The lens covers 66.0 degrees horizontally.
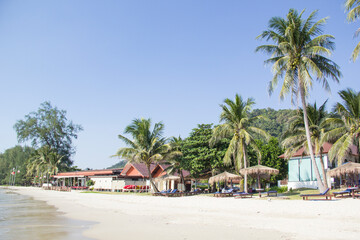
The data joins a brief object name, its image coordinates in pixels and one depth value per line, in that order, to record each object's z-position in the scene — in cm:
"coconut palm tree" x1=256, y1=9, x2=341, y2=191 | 1784
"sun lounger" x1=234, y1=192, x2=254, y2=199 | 1873
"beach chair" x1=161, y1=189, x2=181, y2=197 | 2448
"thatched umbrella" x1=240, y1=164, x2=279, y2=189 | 1914
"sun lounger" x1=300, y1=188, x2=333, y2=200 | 1444
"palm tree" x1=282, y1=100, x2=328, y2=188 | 2086
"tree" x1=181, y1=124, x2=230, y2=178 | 2391
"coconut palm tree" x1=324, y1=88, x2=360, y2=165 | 1877
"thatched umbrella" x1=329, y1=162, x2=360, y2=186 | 1687
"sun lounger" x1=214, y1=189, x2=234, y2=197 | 2067
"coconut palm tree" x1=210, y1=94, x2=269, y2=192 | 2152
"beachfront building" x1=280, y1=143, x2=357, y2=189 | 2413
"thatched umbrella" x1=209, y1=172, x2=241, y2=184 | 2128
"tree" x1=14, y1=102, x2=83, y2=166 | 5769
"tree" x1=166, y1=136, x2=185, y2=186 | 2655
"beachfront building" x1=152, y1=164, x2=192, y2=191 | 2924
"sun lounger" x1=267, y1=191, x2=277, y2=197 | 1841
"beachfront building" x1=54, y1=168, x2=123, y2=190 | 3884
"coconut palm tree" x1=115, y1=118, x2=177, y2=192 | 2608
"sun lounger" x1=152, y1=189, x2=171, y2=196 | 2509
